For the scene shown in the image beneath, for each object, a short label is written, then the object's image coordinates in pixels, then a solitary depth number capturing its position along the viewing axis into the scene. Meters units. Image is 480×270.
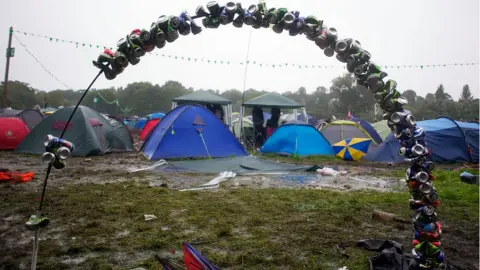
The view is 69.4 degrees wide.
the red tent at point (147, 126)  16.45
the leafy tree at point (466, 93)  49.11
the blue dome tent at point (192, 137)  9.77
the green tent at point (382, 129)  15.90
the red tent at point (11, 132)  11.58
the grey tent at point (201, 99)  15.08
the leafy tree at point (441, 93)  51.70
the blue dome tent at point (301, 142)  11.19
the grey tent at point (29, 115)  14.48
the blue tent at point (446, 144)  10.62
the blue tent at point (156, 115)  21.23
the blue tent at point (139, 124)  24.88
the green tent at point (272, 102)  14.84
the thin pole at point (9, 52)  16.08
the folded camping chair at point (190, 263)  2.26
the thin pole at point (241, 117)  14.93
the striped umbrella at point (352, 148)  11.04
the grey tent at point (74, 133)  10.63
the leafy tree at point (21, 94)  43.16
